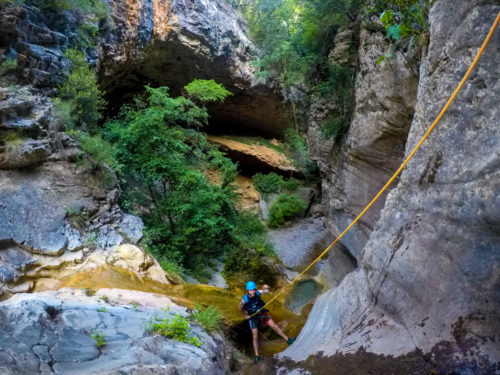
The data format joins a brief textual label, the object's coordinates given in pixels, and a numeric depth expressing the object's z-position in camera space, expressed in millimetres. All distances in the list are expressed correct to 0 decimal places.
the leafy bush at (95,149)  8219
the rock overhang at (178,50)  11683
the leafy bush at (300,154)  17750
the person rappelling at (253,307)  5793
